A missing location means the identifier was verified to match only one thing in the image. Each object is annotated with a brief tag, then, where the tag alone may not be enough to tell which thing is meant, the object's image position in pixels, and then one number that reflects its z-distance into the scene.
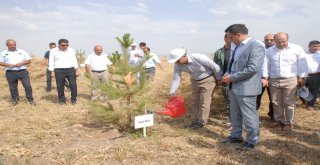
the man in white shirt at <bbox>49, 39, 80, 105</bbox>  7.98
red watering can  5.37
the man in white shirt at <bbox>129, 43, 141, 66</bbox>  10.14
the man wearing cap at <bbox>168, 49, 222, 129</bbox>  5.33
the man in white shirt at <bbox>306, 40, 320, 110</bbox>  7.39
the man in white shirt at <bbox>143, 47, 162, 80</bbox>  9.82
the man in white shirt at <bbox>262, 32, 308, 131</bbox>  5.32
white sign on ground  4.97
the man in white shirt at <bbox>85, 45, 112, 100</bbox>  8.68
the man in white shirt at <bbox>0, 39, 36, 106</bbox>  7.63
